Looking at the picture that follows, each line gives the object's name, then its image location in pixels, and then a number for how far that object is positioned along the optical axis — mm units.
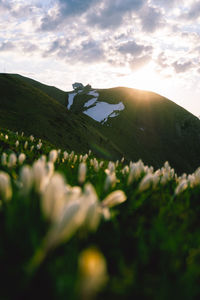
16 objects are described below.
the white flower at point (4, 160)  4355
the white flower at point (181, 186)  3880
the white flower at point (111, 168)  4684
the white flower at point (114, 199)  2508
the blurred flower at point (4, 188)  2276
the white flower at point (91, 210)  1825
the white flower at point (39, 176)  2320
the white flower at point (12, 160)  3855
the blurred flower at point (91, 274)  1188
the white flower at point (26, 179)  2248
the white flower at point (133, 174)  4129
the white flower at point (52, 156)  3939
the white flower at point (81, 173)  3487
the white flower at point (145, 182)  3491
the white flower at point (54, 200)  1741
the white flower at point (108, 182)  3338
